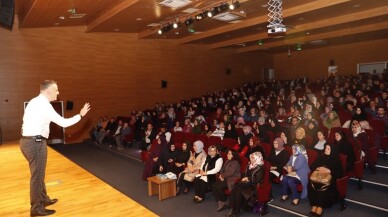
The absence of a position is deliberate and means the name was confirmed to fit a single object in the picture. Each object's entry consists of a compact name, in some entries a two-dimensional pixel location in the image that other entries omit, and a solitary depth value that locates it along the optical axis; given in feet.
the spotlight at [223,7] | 21.82
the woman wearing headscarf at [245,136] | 21.07
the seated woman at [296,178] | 14.56
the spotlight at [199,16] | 24.25
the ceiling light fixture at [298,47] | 45.45
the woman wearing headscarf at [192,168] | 17.17
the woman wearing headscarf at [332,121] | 22.12
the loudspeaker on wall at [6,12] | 17.56
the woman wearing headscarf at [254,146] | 17.42
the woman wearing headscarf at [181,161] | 18.65
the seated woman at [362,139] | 16.65
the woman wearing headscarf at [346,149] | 15.11
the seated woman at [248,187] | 13.82
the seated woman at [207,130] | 25.57
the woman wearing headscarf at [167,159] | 18.94
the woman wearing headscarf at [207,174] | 15.84
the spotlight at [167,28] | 28.68
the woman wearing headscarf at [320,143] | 17.89
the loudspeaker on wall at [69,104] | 33.50
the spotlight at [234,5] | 21.19
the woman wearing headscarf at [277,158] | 16.27
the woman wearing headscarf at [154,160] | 19.38
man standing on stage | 8.91
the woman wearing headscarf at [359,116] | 21.44
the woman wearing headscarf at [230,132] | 23.60
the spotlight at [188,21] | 25.73
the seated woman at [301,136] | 18.66
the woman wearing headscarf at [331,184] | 12.94
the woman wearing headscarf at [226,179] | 14.71
